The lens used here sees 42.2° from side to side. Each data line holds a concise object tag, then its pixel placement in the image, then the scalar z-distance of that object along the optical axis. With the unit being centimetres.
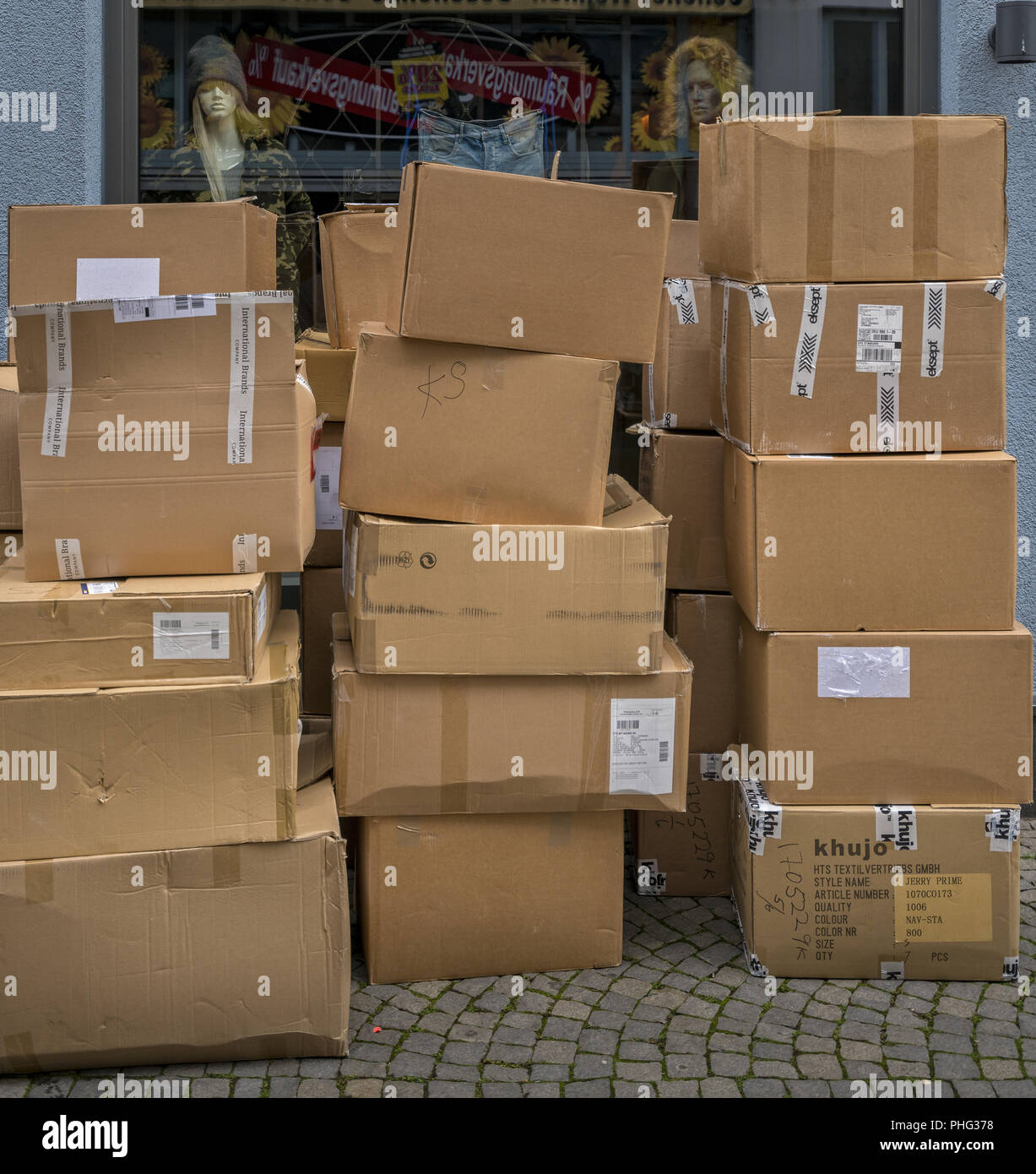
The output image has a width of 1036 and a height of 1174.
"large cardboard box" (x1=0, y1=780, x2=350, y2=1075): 292
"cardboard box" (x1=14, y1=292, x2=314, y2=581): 292
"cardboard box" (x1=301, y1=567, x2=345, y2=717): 407
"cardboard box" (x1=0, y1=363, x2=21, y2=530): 313
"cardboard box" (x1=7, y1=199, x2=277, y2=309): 304
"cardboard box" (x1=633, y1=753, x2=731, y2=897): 390
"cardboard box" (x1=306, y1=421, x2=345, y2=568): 386
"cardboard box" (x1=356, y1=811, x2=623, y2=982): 340
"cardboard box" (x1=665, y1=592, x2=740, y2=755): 382
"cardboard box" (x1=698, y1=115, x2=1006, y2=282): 320
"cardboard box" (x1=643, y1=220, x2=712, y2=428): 384
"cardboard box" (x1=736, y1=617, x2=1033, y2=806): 333
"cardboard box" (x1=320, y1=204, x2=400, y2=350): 377
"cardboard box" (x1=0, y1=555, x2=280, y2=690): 286
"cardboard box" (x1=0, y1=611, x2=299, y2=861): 287
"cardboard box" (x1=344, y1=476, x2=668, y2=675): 322
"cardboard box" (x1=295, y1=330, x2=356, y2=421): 380
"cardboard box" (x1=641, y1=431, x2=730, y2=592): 380
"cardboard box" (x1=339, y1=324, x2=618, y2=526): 317
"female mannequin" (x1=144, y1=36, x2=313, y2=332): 479
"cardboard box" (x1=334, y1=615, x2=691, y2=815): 329
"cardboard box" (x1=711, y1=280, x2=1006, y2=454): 324
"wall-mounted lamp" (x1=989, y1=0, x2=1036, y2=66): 448
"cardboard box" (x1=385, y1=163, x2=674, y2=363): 308
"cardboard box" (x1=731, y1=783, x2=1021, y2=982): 339
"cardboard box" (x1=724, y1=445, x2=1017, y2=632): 327
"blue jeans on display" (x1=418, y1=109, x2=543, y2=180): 484
